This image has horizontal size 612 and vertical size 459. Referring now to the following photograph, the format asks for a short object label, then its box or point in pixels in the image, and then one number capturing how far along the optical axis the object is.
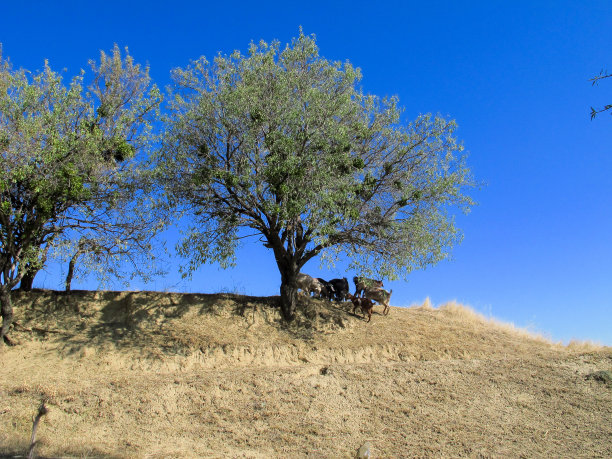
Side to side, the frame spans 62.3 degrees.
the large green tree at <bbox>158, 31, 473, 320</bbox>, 20.06
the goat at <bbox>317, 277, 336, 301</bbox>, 25.56
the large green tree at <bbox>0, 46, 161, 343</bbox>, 19.09
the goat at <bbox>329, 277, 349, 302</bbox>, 25.53
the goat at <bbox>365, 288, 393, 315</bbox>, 23.78
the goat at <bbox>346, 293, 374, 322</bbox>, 22.84
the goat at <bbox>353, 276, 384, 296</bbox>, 23.96
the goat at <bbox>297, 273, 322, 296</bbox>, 24.58
